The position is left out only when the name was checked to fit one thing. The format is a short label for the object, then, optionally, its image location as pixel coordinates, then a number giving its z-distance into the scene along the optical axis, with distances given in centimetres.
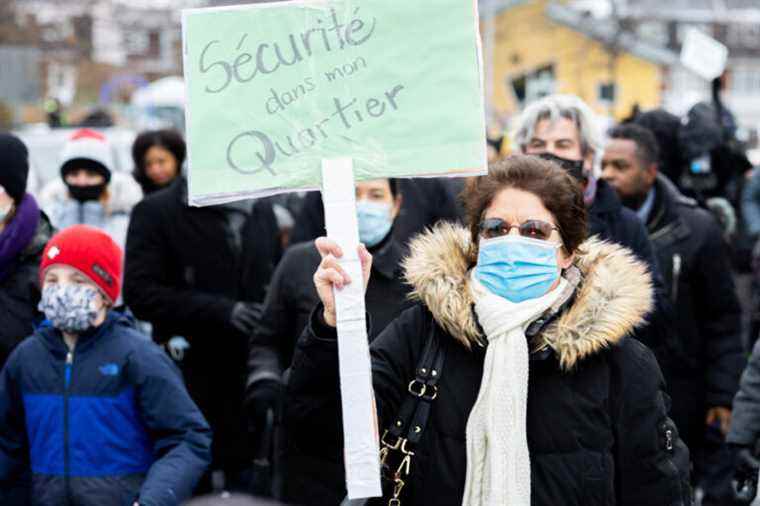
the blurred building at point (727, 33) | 6581
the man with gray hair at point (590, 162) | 532
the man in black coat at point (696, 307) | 636
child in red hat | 441
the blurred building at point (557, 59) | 5197
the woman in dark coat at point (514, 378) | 323
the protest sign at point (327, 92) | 330
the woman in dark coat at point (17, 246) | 534
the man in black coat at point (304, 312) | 477
